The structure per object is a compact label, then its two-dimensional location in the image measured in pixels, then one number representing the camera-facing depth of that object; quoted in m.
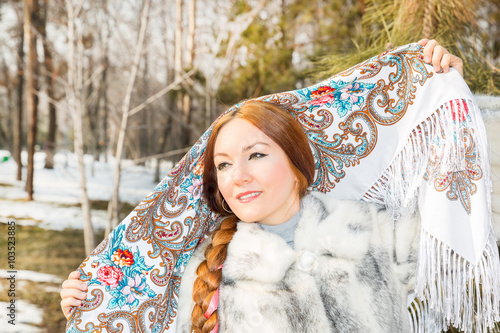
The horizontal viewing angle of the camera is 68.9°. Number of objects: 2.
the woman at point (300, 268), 1.32
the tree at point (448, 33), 1.94
